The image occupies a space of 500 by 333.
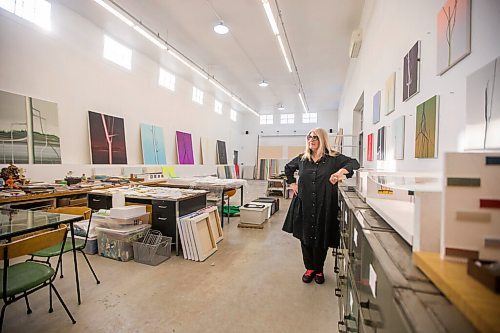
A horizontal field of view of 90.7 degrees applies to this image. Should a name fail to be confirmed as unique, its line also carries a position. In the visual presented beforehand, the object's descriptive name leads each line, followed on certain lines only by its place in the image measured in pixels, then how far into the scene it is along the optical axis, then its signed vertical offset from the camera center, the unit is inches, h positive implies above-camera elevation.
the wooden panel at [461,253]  21.2 -8.2
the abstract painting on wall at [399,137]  78.9 +7.3
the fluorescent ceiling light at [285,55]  205.9 +101.4
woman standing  91.4 -14.5
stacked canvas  124.0 -39.9
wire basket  118.7 -44.3
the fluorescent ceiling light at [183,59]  223.0 +94.5
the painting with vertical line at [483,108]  35.0 +7.8
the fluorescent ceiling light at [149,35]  172.5 +92.1
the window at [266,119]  595.2 +96.5
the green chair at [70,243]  86.9 -32.9
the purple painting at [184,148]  336.5 +15.9
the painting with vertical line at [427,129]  56.0 +7.4
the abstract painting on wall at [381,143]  104.6 +6.8
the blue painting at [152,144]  272.7 +16.7
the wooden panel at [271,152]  569.0 +15.8
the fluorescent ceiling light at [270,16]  148.1 +95.3
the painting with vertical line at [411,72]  68.0 +25.4
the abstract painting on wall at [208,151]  404.2 +12.9
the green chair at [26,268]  60.4 -31.7
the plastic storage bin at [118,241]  121.0 -41.1
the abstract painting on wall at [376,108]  118.8 +25.5
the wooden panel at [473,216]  20.8 -4.9
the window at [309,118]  561.9 +93.6
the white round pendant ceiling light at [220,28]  200.7 +108.2
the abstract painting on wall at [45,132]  168.6 +19.1
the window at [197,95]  384.8 +101.8
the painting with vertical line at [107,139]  212.7 +18.2
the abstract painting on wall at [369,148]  133.6 +6.0
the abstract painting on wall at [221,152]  459.5 +12.1
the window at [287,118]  577.3 +95.8
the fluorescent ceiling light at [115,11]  143.8 +91.3
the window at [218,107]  459.2 +99.3
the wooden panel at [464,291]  14.1 -9.1
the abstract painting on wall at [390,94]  91.9 +25.6
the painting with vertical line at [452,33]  43.3 +24.3
